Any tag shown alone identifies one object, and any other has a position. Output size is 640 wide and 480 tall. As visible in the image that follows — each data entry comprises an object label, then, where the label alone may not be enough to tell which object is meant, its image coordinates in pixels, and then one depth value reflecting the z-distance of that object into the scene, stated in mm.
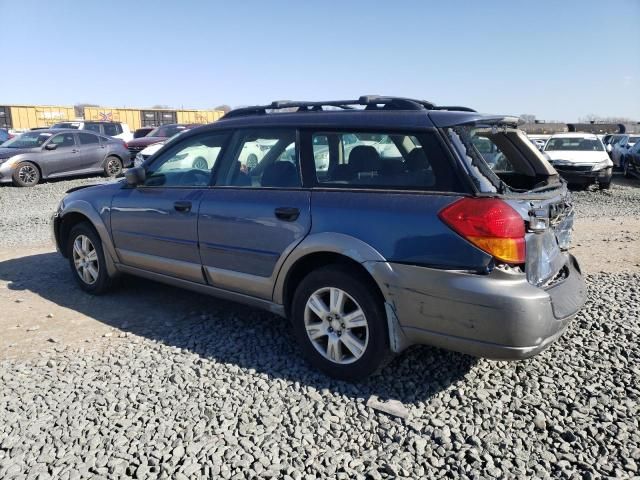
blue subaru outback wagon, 2904
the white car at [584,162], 14586
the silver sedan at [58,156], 14539
